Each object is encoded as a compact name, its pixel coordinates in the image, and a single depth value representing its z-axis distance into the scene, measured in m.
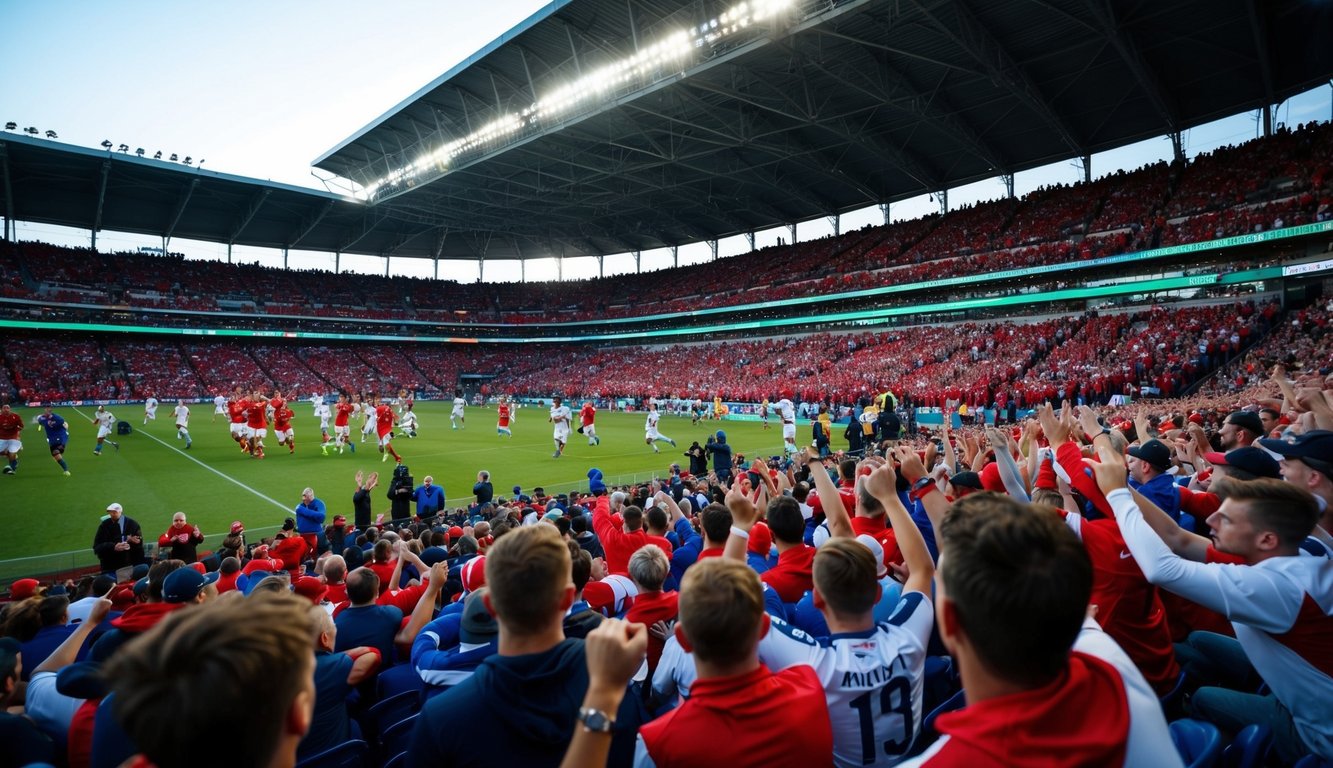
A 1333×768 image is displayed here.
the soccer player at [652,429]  23.62
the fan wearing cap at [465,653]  3.15
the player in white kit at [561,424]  22.27
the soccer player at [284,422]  21.75
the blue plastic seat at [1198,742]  2.28
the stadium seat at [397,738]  3.51
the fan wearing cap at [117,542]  8.77
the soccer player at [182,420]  23.65
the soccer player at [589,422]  24.62
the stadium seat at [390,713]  3.72
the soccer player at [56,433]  16.86
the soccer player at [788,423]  20.75
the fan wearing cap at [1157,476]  4.39
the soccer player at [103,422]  20.86
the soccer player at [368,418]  24.94
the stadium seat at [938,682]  3.51
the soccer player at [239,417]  21.09
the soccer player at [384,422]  20.67
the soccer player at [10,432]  16.64
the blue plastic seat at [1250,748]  2.35
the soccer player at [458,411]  31.53
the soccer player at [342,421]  21.81
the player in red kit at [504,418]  27.03
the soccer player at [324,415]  23.81
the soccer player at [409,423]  27.84
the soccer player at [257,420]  20.53
